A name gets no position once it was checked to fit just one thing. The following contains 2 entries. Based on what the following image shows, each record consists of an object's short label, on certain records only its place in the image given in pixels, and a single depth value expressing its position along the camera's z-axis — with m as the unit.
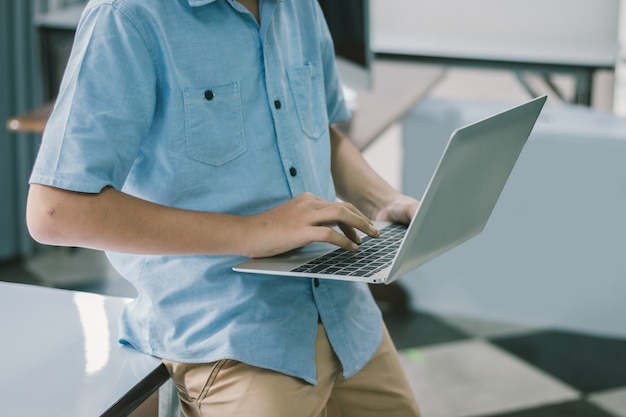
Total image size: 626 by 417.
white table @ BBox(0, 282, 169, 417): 1.71
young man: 1.70
